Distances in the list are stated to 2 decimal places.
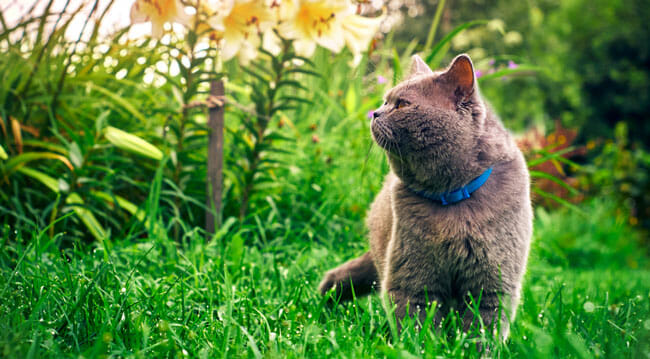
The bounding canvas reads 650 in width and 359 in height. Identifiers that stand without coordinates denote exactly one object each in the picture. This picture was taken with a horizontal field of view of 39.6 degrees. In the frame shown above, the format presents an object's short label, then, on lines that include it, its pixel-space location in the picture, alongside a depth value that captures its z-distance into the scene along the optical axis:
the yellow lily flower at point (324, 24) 1.19
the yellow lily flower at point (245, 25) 1.18
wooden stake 1.29
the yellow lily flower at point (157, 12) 1.14
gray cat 1.03
